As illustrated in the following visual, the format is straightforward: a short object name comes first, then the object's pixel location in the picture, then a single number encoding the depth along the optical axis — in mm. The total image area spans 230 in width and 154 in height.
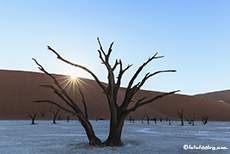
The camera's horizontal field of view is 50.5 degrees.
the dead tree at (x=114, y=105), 8018
